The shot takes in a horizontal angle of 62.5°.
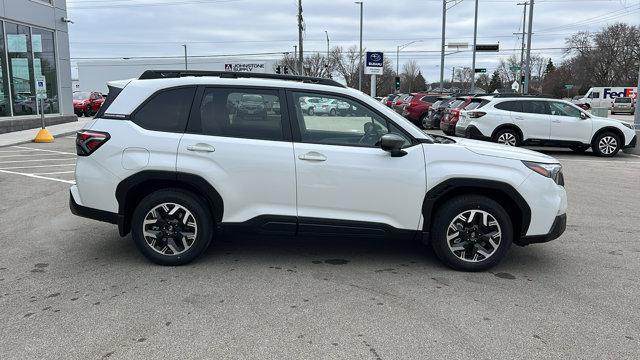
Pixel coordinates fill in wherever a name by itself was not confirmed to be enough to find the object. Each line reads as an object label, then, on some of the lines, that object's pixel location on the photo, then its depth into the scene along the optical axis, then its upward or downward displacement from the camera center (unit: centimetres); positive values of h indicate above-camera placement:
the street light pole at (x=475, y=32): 3516 +445
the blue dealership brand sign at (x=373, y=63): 2588 +178
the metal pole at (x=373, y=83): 2498 +78
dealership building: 2014 +161
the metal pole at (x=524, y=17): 4729 +731
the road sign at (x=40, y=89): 1758 +39
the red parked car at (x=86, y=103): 3272 -15
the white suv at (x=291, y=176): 474 -69
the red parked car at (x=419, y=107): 2377 -34
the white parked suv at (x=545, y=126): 1447 -74
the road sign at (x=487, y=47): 3781 +371
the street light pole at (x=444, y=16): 3488 +551
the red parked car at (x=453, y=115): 1673 -51
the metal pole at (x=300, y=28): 3962 +556
